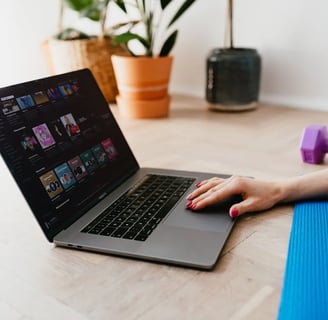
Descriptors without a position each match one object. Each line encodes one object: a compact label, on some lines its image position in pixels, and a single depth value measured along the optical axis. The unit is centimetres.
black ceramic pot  155
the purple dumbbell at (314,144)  103
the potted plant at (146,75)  154
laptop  66
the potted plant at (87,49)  164
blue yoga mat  50
